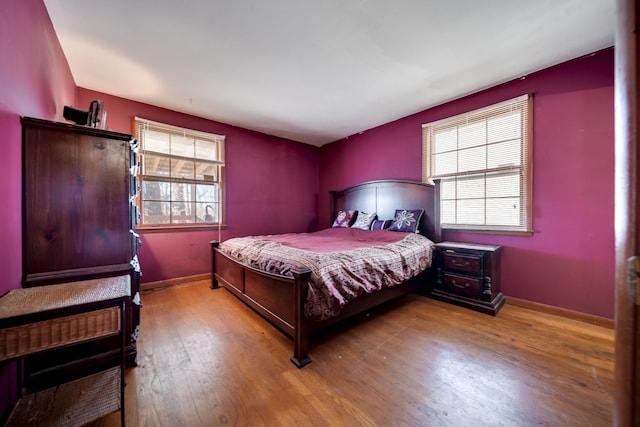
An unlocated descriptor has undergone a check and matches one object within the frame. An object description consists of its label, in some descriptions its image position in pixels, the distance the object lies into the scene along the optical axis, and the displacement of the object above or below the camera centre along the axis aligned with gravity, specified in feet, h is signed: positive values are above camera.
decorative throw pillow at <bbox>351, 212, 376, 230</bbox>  12.09 -0.48
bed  5.52 -1.91
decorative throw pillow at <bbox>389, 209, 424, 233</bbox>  10.40 -0.39
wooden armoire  4.37 -0.09
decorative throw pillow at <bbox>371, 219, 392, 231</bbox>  11.49 -0.62
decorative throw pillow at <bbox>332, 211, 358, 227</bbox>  13.08 -0.41
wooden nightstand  8.13 -2.33
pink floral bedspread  5.65 -1.42
